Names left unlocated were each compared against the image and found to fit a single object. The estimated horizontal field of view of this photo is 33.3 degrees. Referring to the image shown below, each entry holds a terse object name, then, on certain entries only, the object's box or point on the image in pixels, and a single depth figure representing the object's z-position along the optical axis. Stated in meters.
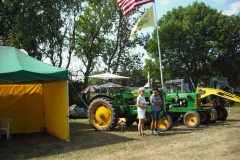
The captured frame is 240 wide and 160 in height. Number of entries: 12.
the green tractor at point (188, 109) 15.01
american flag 14.86
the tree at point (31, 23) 22.42
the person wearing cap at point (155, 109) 13.10
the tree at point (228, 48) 40.56
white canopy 27.37
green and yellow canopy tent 11.30
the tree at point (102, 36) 37.69
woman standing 12.91
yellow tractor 17.62
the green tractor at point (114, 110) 14.48
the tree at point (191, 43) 40.97
